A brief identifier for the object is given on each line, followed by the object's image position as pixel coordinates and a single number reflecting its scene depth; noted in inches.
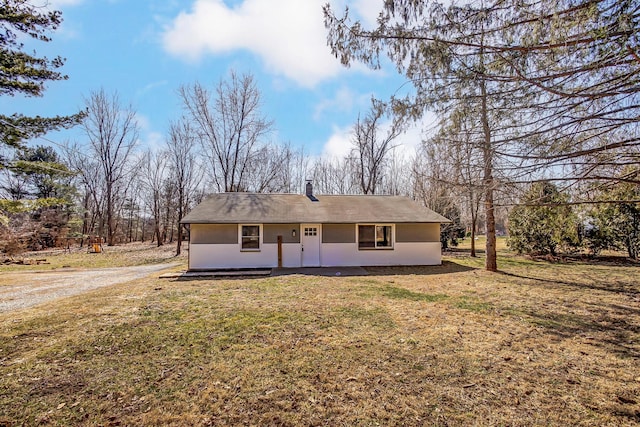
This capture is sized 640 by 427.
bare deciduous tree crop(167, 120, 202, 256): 832.3
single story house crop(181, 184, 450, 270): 459.5
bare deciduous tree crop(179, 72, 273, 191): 815.7
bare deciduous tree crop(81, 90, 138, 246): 960.9
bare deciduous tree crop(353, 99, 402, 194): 914.7
